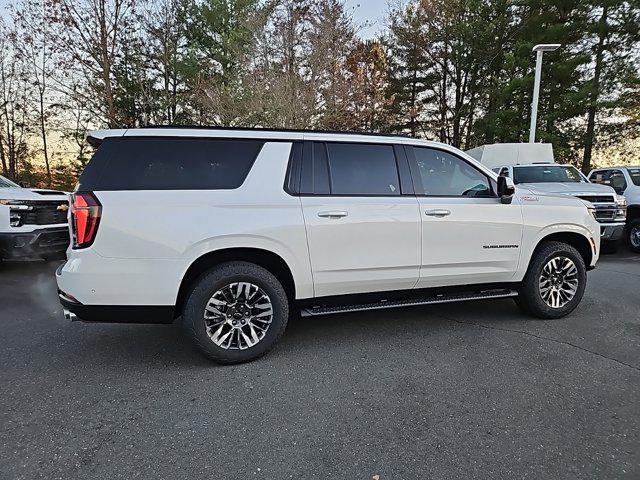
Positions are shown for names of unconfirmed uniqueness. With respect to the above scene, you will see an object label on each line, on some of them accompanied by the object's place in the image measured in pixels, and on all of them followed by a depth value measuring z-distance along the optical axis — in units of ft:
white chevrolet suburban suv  9.91
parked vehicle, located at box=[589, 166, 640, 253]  29.96
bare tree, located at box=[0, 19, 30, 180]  52.04
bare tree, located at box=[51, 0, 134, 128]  43.73
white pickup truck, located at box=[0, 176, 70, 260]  19.46
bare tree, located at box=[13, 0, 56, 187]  45.80
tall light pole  41.52
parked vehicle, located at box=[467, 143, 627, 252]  26.63
